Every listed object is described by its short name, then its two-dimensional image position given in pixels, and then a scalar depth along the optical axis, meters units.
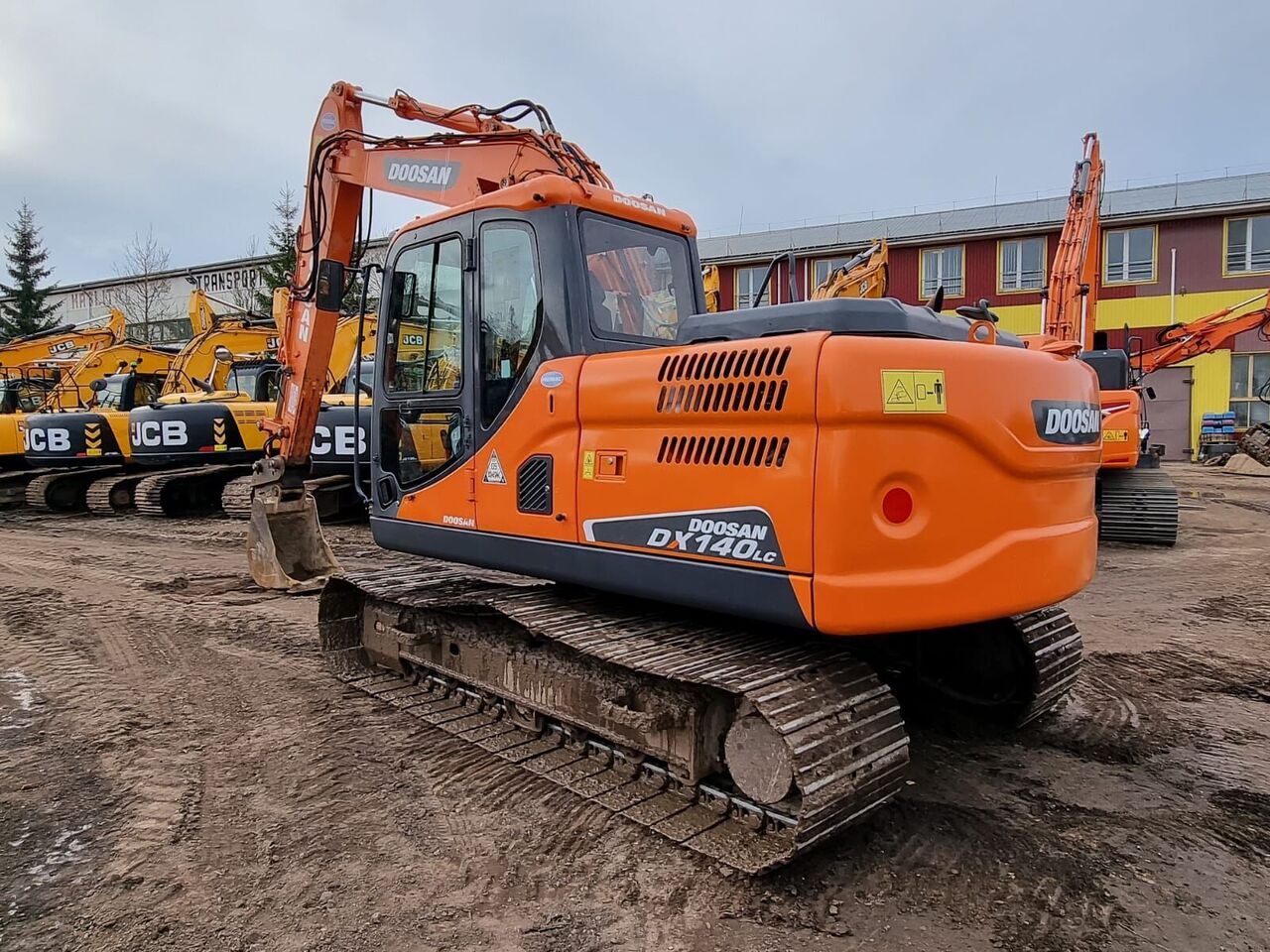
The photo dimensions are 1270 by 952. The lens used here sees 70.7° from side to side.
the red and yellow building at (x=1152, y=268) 24.45
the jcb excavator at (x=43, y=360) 19.06
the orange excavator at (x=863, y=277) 9.99
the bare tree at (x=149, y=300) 37.28
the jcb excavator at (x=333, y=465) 11.89
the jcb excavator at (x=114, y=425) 14.41
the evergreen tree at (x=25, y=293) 40.12
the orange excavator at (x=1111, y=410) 10.41
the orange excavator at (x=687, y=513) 2.96
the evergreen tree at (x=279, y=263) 31.36
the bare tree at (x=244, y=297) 35.88
